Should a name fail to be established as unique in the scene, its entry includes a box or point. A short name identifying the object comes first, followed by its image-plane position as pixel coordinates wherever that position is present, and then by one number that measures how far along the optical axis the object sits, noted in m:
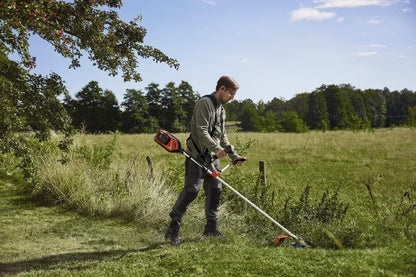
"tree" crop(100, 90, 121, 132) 56.12
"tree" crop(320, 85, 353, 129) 73.19
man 4.43
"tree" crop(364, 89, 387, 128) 89.25
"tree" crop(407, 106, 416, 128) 40.27
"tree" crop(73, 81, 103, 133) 56.16
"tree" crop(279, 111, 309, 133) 55.41
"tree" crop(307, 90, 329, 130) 73.12
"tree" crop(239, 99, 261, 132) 67.69
